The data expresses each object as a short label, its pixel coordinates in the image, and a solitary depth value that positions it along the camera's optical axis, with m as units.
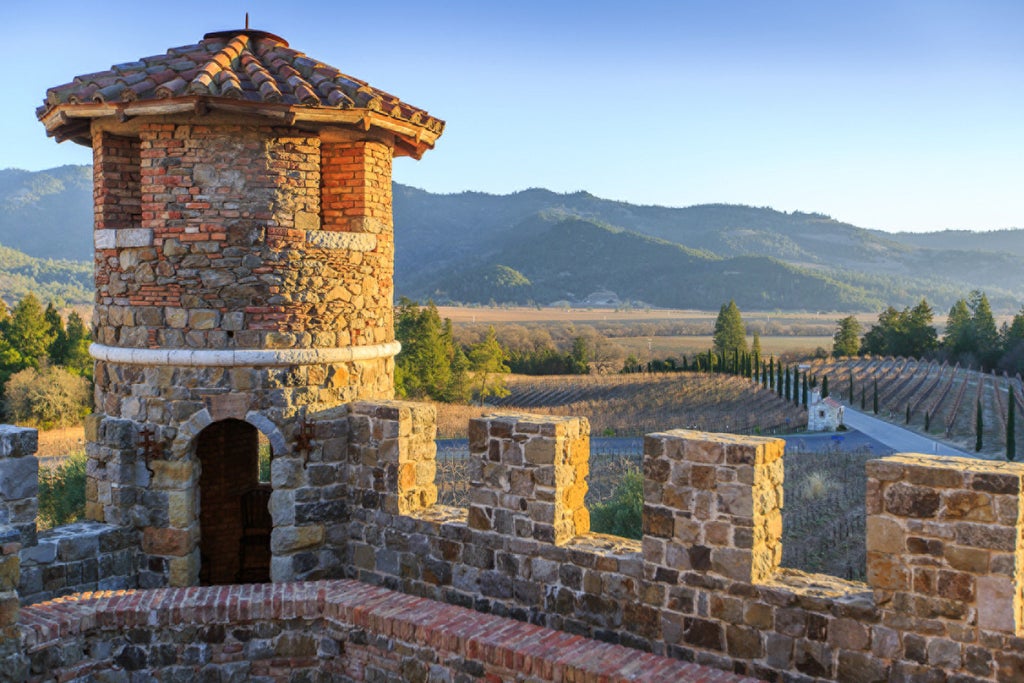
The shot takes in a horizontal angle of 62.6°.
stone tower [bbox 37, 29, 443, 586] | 7.65
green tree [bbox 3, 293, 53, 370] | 43.75
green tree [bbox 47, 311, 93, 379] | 44.75
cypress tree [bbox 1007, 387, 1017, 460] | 28.91
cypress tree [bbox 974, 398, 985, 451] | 30.89
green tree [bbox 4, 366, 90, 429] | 38.72
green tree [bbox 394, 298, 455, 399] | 46.53
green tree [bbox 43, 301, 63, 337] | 45.91
